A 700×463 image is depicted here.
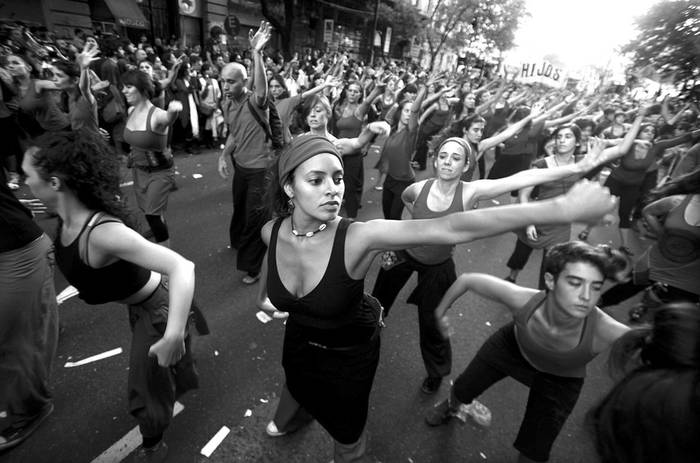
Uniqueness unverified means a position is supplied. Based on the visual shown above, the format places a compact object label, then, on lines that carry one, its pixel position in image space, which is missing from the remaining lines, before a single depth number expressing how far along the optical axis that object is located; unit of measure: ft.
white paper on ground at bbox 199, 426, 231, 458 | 8.18
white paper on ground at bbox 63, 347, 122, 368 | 9.99
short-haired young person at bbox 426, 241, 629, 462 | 6.53
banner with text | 63.05
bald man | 13.52
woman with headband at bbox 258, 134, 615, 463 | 5.65
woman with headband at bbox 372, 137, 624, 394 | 9.33
